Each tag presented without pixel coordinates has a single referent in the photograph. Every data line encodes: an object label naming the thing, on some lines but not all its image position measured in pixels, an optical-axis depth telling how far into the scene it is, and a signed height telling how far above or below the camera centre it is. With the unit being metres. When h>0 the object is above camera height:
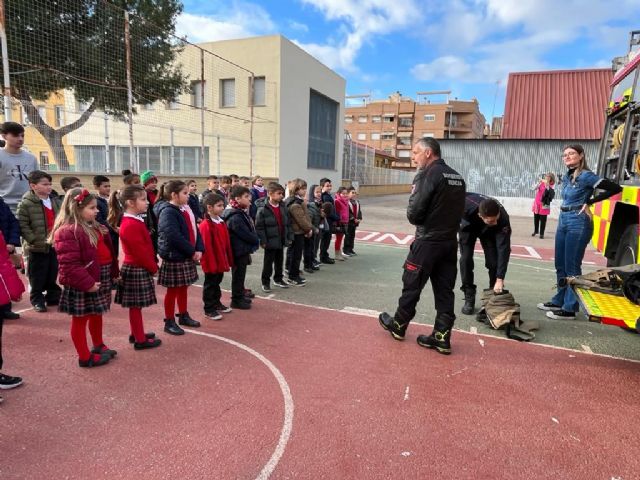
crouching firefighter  4.70 -0.65
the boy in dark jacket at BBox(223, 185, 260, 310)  5.21 -0.78
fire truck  3.77 -0.27
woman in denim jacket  4.79 -0.30
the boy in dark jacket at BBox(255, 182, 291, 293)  6.01 -0.77
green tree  9.62 +3.09
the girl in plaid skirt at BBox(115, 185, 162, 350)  3.78 -0.88
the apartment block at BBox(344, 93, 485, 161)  71.44 +11.22
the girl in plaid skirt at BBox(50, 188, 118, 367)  3.27 -0.83
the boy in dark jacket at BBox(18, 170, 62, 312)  4.70 -0.81
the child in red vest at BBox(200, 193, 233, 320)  4.85 -0.92
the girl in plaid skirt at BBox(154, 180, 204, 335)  4.23 -0.76
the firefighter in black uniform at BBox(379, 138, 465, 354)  3.76 -0.51
